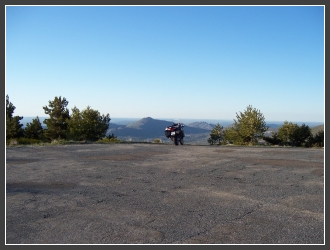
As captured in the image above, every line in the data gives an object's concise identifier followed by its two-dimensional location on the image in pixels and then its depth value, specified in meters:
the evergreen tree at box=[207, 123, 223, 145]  43.56
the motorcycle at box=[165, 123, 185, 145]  19.27
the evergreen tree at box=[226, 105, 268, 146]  33.34
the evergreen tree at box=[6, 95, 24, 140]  34.54
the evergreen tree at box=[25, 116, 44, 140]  38.22
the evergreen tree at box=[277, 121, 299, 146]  31.58
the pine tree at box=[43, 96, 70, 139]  36.94
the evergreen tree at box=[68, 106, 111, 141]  32.00
